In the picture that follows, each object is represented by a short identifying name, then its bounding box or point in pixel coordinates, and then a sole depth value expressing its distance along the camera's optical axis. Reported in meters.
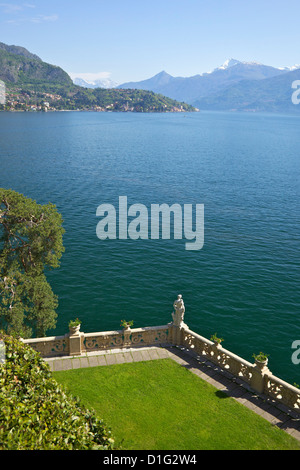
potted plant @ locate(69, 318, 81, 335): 20.12
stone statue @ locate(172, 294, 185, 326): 21.09
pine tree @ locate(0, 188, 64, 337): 26.05
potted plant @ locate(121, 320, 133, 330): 21.22
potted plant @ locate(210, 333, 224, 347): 20.08
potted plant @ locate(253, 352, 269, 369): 18.19
